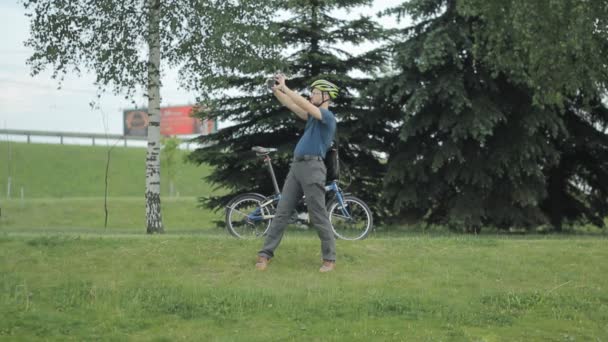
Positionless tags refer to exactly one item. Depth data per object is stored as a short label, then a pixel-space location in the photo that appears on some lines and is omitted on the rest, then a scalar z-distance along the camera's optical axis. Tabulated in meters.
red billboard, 126.00
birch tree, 19.41
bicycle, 13.49
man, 10.41
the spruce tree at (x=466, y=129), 20.81
